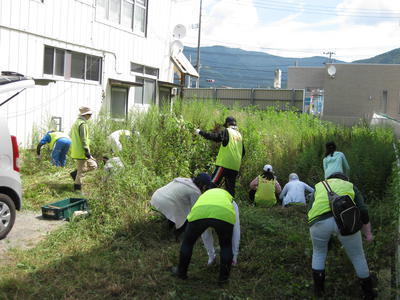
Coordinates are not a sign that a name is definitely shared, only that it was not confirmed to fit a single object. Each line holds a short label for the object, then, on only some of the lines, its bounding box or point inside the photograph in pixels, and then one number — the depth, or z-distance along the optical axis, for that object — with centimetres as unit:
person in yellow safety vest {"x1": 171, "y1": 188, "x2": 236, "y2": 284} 460
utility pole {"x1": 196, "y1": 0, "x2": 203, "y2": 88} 3735
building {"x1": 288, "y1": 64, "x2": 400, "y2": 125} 2730
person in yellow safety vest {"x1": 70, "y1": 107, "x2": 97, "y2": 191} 833
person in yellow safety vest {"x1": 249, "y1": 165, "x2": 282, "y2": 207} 870
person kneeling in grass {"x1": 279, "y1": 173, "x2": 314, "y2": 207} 836
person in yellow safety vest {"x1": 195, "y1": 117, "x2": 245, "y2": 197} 781
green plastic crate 678
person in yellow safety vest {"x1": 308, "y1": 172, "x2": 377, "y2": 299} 433
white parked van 555
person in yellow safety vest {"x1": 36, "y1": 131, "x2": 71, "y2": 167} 951
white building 1038
